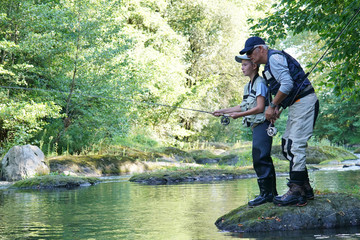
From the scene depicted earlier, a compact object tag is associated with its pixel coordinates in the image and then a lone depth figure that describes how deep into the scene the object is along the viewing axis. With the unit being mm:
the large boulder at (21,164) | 12641
